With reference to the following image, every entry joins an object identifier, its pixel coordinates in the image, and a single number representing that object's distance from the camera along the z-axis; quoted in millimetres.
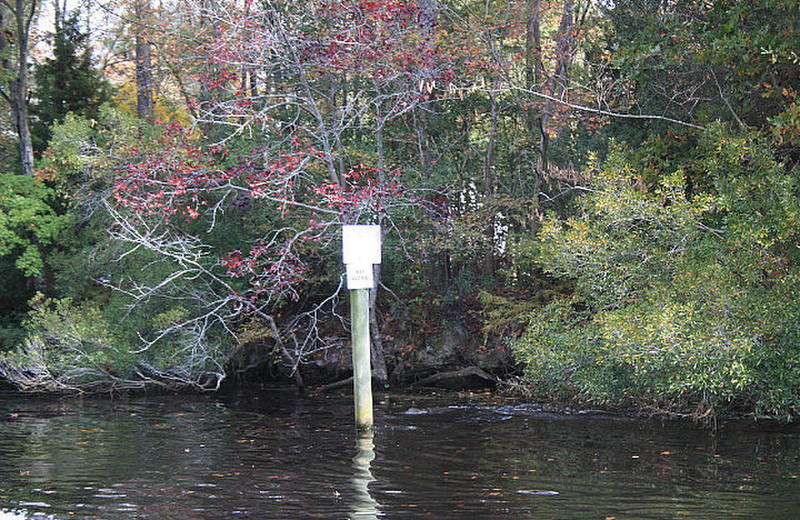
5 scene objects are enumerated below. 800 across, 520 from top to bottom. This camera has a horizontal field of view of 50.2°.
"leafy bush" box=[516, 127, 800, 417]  10258
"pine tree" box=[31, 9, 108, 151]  21453
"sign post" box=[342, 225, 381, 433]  10513
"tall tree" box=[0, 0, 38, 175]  19891
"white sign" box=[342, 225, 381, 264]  10477
